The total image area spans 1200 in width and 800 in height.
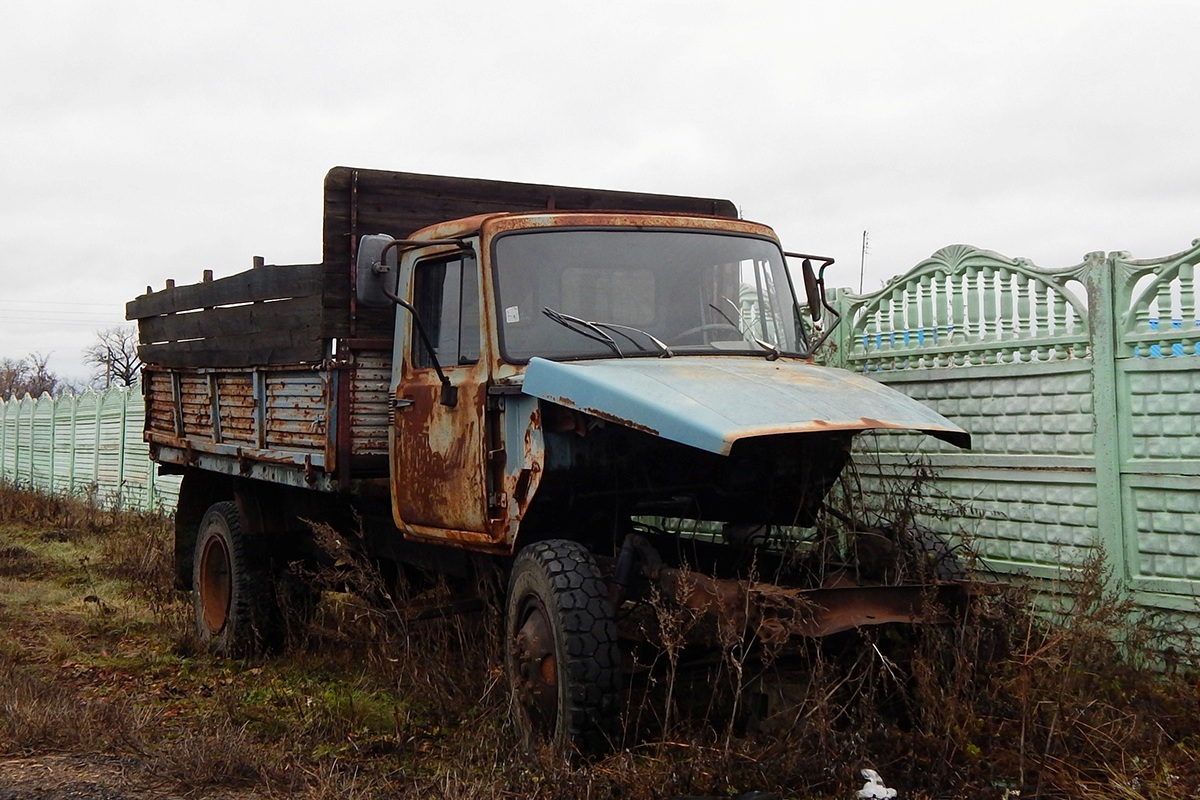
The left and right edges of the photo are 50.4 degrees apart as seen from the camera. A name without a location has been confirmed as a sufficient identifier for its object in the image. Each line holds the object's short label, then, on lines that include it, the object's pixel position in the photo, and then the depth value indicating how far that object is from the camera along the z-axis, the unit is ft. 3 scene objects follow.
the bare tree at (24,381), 207.31
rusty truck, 14.98
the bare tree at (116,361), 163.38
